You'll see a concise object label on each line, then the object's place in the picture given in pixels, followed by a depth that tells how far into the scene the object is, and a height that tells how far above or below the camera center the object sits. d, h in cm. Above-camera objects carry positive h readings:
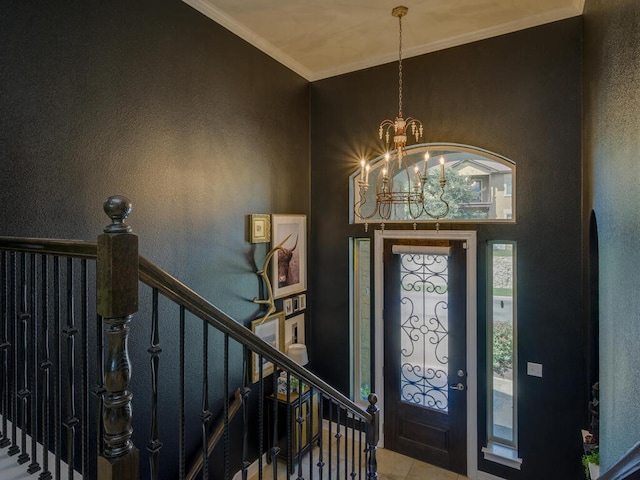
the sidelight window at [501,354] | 366 -111
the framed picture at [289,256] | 410 -18
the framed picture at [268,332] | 378 -97
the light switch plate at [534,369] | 349 -119
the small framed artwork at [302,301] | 450 -74
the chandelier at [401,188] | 336 +55
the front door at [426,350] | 392 -119
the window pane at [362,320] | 449 -95
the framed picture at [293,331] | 429 -106
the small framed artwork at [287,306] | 426 -75
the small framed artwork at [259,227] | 376 +12
